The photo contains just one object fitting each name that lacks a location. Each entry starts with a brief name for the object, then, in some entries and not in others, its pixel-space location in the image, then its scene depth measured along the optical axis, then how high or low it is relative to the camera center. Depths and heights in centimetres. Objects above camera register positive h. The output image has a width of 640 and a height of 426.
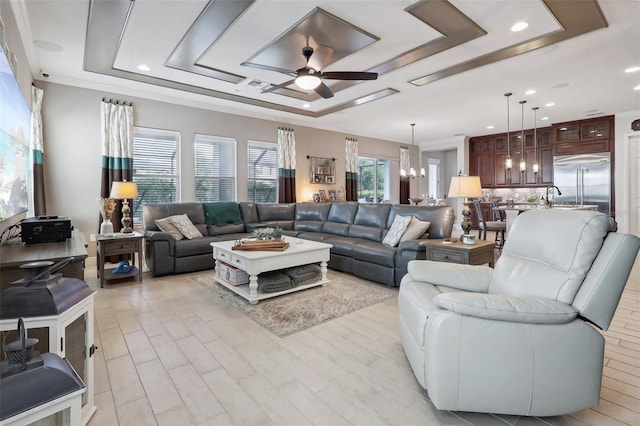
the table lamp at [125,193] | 431 +21
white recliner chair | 150 -67
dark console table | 180 -28
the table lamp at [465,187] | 339 +15
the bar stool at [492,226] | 582 -47
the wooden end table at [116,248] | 392 -50
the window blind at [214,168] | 611 +77
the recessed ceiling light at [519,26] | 320 +179
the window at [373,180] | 929 +71
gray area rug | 281 -102
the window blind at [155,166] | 547 +74
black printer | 252 -16
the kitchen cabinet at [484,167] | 933 +102
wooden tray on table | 352 -45
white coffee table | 327 -61
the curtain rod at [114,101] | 501 +172
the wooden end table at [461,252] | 325 -54
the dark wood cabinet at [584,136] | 712 +148
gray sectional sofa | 400 -42
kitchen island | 540 -15
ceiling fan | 351 +144
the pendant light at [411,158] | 781 +144
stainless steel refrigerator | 711 +47
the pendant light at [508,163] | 631 +75
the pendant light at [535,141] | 779 +153
